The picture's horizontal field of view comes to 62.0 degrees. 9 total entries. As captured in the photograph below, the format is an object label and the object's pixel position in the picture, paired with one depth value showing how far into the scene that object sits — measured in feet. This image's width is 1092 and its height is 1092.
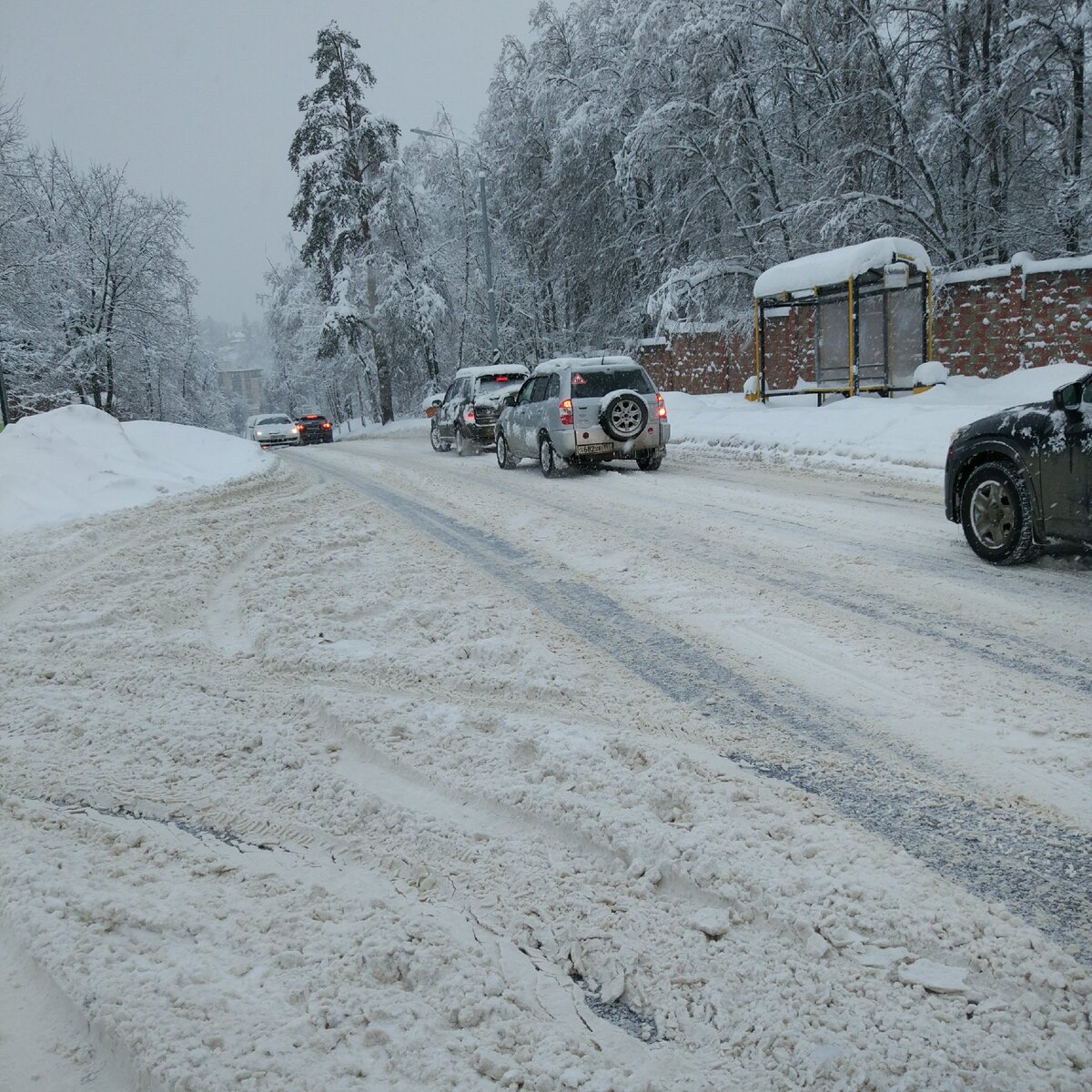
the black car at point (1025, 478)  20.40
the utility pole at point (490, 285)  103.55
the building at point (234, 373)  615.98
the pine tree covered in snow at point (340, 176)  135.44
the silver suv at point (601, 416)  44.68
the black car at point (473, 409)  66.28
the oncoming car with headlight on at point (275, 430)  115.03
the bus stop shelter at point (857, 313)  61.05
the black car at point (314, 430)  122.11
